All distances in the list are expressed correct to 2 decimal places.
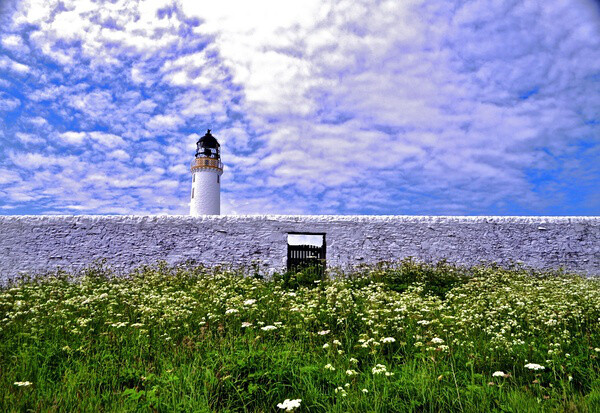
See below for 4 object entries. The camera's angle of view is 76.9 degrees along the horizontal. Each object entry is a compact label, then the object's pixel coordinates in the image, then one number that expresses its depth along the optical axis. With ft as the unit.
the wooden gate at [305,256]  45.19
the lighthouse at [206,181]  82.38
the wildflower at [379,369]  11.78
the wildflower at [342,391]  10.63
